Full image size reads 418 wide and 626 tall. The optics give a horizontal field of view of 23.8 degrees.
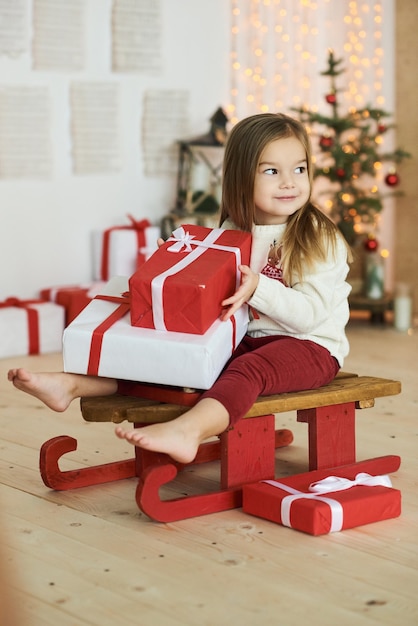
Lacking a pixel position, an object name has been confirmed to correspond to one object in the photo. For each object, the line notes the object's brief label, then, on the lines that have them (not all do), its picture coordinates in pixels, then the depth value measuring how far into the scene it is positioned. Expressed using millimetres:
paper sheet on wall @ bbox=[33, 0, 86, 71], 4082
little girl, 2064
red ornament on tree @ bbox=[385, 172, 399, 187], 4520
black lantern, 4402
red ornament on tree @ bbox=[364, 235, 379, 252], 4445
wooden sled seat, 1944
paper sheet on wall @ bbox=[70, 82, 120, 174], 4242
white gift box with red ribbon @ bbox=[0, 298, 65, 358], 3859
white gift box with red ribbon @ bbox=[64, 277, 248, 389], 1948
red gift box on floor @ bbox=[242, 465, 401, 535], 1843
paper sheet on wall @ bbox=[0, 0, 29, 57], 3979
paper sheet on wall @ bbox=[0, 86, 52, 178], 4039
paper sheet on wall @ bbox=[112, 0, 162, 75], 4309
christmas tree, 4293
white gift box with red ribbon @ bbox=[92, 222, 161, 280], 4203
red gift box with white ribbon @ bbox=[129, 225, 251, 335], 1968
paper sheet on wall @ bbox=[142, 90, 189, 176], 4465
